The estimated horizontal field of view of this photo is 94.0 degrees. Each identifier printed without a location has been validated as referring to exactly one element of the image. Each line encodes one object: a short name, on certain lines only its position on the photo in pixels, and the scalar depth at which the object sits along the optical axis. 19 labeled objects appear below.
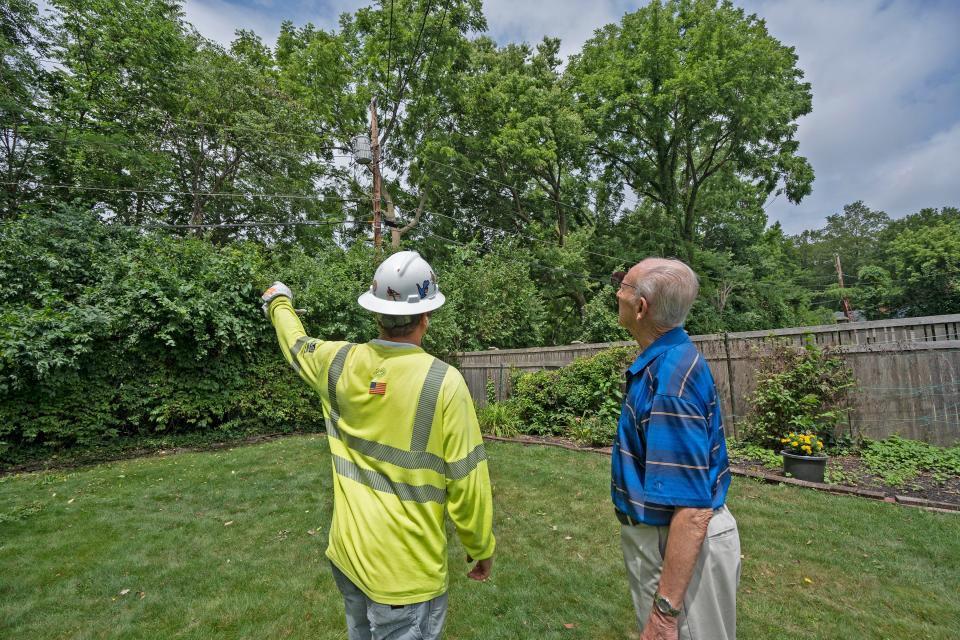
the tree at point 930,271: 25.98
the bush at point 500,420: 9.51
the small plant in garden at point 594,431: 7.67
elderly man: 1.34
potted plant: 5.25
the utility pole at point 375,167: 10.76
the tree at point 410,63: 18.38
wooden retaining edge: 4.35
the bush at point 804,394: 6.14
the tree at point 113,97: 13.61
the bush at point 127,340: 7.45
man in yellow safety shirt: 1.49
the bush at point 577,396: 8.11
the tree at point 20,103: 12.41
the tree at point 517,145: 18.73
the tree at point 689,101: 17.56
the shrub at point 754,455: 6.07
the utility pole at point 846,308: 27.27
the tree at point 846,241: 54.09
